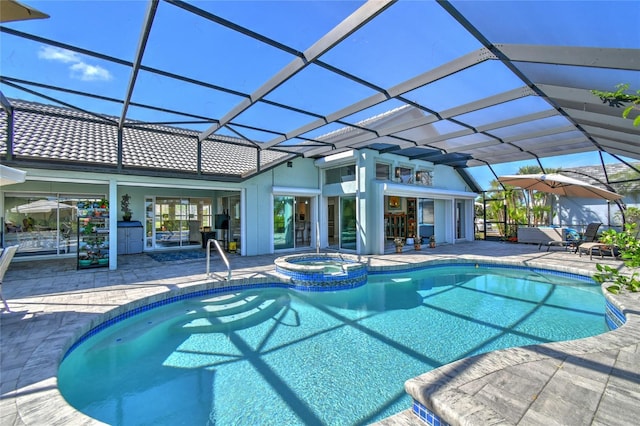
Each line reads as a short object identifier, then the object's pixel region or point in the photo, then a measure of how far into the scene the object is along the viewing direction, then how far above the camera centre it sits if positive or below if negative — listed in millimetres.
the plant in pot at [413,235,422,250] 13805 -1334
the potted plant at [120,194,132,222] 12844 +420
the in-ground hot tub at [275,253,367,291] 8422 -1762
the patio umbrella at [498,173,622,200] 12409 +1388
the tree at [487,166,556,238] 17609 +303
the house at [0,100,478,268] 8797 +1048
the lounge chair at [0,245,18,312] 4857 -736
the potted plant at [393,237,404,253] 12813 -1331
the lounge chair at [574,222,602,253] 13016 -895
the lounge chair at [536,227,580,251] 13477 -1046
